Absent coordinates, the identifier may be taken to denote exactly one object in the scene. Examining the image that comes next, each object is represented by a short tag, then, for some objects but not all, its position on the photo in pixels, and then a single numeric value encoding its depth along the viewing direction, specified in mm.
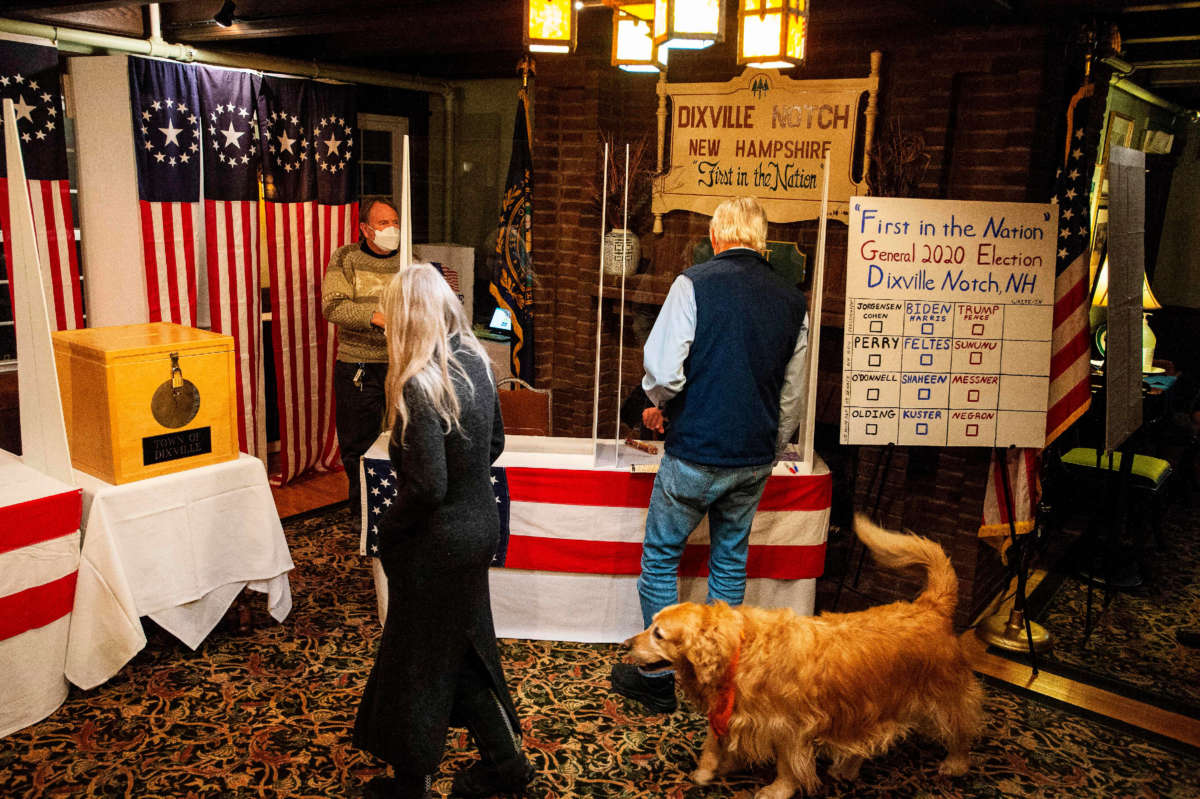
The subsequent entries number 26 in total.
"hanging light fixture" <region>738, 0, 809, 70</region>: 2725
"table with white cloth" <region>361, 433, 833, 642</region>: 3400
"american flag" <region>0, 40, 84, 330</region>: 4031
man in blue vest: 2947
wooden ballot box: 3105
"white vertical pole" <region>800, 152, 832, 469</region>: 3324
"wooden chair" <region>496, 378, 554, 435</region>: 4172
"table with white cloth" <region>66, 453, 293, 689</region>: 3061
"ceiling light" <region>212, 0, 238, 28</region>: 4502
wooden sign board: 4348
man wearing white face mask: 4375
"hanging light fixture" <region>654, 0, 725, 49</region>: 2541
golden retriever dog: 2557
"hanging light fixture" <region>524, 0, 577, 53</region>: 2947
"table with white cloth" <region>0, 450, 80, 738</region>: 2834
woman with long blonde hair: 2205
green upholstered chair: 4496
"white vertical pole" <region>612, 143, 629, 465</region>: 3565
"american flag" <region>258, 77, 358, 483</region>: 5211
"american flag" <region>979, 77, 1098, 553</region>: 3621
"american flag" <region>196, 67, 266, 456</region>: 4859
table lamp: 5402
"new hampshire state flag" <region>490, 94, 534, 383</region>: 5232
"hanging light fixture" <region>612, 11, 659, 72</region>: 3195
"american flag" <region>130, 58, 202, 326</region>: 4531
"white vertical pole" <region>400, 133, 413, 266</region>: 3260
